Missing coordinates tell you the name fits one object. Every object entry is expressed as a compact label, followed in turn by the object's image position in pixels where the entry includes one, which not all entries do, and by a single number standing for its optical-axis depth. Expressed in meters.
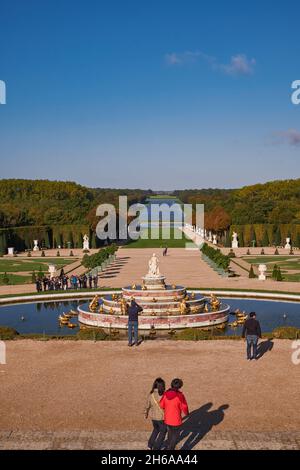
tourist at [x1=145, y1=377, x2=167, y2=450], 10.97
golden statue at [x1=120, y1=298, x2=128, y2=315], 25.61
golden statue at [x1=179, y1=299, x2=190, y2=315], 25.37
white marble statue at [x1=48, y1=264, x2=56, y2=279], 40.03
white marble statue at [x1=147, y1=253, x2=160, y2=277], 28.05
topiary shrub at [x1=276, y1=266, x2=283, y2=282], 40.84
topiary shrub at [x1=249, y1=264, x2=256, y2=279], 43.01
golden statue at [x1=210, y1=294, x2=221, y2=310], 26.92
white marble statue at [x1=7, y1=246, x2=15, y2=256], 71.75
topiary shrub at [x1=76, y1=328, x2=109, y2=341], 21.71
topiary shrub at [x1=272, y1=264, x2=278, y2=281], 41.38
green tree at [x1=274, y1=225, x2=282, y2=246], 81.56
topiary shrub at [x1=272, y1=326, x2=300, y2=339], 21.56
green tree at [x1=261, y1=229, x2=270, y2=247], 82.73
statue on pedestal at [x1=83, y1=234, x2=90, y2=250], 77.81
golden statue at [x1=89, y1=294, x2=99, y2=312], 27.16
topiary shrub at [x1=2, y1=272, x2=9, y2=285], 41.77
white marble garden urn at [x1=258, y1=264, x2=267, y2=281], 41.69
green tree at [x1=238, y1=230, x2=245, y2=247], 84.23
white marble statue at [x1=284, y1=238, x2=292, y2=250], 76.88
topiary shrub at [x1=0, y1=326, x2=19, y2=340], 21.91
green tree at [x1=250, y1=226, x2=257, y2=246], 83.50
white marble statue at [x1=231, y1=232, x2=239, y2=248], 80.19
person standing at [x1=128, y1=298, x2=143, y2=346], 20.44
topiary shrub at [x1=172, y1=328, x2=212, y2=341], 21.48
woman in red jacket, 10.50
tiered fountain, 24.62
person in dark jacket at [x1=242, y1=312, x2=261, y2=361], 17.81
